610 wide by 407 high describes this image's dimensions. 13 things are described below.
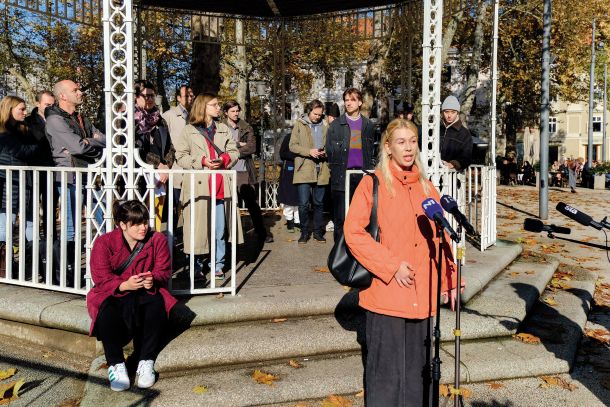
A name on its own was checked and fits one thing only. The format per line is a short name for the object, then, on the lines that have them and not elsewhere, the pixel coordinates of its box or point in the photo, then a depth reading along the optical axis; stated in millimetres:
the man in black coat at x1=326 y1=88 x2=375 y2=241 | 7465
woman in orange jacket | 3586
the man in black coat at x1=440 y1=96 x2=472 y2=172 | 7273
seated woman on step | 4281
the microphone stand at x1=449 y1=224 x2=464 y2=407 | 3055
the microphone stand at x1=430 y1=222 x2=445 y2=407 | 3189
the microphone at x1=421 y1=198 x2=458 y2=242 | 3005
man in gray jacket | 5703
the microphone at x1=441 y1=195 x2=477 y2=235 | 3076
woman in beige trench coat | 5723
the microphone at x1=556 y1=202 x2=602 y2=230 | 2787
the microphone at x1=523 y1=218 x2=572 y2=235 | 2768
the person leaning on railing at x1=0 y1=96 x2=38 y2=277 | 6172
